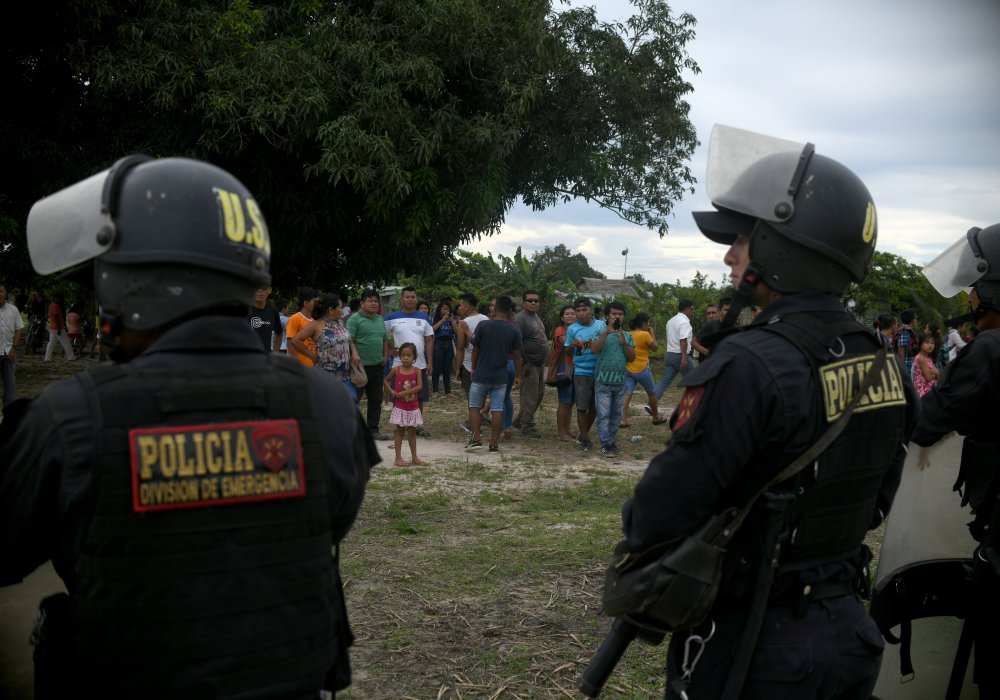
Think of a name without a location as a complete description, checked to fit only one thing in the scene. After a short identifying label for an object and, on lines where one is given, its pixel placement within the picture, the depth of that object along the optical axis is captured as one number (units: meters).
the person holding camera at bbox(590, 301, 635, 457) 10.62
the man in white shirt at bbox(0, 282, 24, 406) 11.37
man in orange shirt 9.30
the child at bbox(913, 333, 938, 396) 10.73
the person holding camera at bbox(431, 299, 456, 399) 16.03
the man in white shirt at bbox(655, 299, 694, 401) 13.02
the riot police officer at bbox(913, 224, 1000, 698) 3.20
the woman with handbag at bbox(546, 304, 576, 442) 11.73
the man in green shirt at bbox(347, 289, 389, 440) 10.80
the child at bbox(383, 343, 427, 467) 9.42
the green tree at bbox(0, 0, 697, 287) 12.96
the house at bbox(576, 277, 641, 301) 43.47
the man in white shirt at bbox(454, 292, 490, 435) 12.73
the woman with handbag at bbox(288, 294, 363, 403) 9.20
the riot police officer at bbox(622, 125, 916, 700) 2.12
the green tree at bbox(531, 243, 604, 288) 24.67
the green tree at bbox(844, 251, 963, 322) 21.59
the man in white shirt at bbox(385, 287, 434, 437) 11.26
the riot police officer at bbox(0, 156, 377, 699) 1.63
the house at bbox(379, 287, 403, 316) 29.09
